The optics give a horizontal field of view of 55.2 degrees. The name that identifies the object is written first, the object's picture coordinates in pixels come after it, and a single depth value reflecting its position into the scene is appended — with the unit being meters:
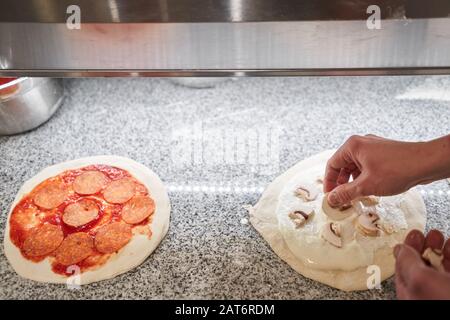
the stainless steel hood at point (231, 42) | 1.16
